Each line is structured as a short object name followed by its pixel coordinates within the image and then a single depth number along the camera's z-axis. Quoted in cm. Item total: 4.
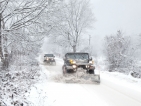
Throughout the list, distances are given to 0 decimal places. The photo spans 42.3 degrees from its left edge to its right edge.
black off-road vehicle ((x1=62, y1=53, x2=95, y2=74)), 1138
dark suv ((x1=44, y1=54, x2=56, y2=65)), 2741
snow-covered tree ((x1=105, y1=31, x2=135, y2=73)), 2131
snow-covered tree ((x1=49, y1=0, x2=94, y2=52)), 3103
